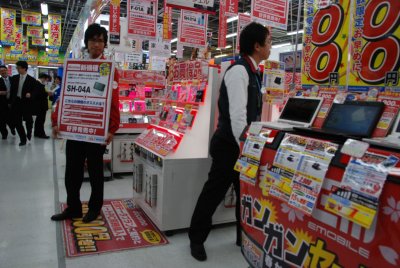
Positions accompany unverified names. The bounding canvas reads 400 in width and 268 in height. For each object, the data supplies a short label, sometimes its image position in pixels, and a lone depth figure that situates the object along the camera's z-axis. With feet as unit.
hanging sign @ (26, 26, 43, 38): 50.70
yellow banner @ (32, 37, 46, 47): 53.65
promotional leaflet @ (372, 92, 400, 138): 4.39
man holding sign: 9.41
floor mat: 8.62
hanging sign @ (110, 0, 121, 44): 22.18
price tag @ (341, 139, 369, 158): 3.80
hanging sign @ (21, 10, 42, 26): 42.89
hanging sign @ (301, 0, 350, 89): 6.16
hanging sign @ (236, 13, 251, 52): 19.05
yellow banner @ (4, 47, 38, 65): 61.87
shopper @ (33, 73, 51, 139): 24.80
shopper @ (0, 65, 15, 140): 24.85
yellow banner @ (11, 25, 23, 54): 53.60
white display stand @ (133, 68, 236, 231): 9.28
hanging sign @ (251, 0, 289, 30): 13.07
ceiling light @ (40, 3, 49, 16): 39.63
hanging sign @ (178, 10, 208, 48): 20.92
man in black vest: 7.18
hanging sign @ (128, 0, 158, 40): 17.56
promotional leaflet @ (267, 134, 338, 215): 4.17
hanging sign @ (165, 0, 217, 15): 13.66
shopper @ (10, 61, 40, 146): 22.66
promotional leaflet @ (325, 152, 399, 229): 3.42
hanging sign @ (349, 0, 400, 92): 5.26
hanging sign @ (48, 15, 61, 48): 46.09
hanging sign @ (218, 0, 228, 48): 24.84
